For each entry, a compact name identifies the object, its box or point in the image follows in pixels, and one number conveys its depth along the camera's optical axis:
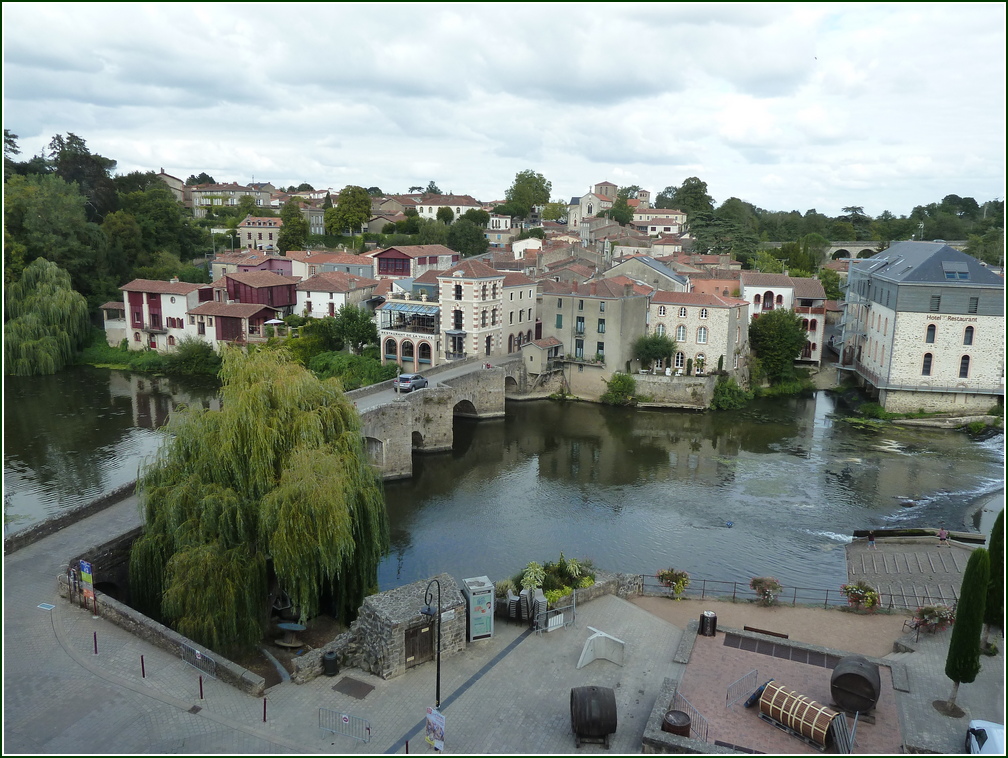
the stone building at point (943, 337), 46.22
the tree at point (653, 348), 49.31
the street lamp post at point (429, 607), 16.33
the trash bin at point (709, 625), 18.25
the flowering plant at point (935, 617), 18.61
